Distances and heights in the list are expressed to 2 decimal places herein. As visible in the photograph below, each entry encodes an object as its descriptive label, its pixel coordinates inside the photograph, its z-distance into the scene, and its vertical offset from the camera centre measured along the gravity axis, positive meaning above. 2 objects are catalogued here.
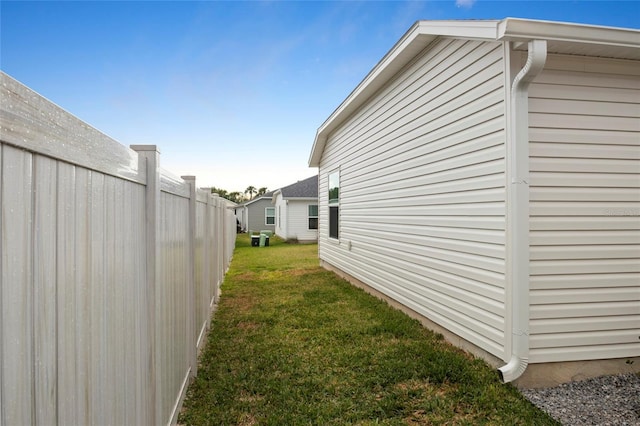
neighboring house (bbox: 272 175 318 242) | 20.67 -0.04
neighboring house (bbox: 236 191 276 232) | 28.59 +0.10
